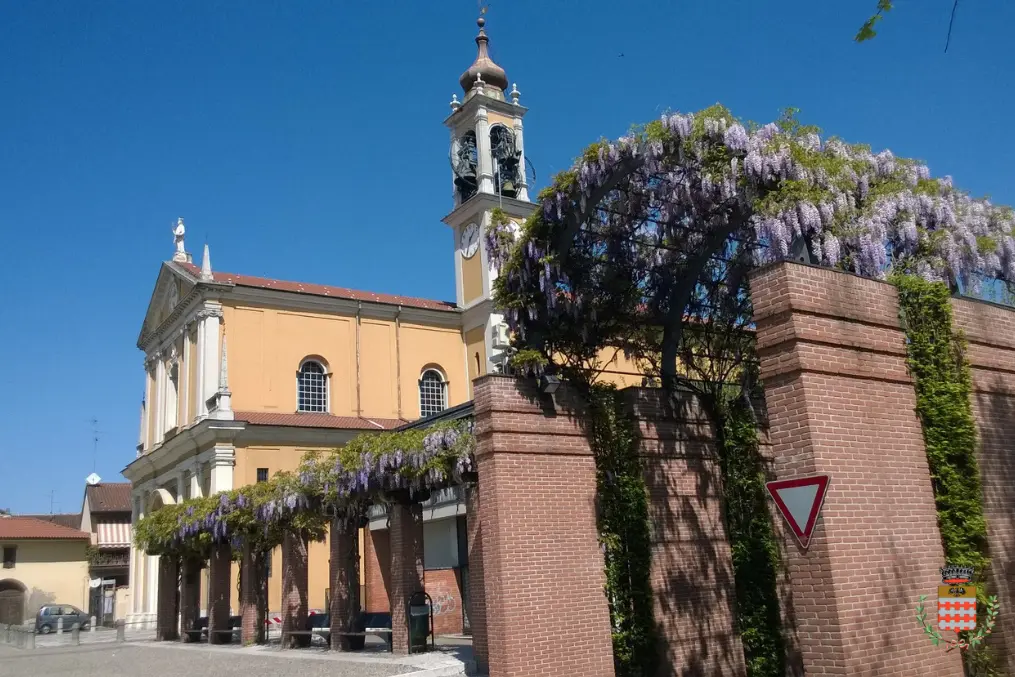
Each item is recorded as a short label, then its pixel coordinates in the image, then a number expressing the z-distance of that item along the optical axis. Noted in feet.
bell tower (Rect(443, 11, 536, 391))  135.23
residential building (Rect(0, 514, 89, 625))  192.13
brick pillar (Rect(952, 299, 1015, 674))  34.88
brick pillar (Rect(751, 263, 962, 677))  29.40
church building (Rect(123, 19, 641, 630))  124.67
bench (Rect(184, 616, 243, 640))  92.46
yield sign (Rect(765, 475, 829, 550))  24.71
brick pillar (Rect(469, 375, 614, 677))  42.42
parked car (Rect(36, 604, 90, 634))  155.74
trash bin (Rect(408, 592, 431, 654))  60.44
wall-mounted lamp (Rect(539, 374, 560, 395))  45.34
